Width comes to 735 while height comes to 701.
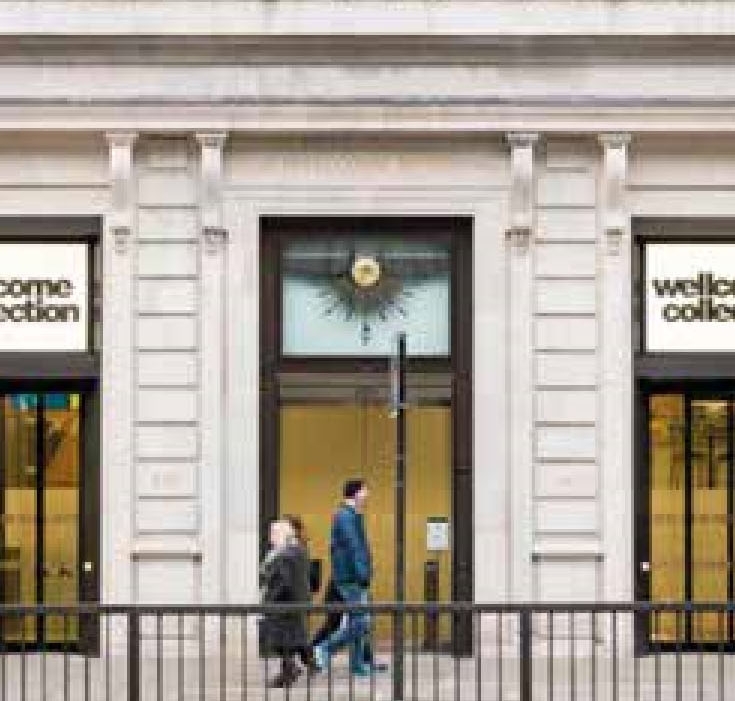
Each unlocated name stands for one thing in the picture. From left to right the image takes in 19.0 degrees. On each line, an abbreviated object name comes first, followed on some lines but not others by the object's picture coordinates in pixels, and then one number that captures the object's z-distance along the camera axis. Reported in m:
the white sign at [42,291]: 20.59
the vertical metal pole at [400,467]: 18.05
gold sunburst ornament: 20.81
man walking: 18.89
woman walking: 18.28
